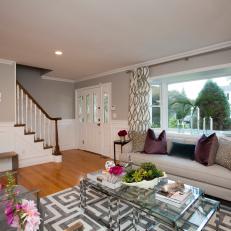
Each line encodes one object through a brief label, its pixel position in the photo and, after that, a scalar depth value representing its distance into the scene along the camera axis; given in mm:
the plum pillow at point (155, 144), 3416
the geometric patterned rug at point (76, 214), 1963
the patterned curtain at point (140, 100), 4020
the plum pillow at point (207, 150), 2680
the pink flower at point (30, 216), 854
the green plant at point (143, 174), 1991
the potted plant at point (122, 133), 4238
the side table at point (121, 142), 4154
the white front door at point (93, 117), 5133
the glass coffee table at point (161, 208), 1490
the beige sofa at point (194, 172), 2316
